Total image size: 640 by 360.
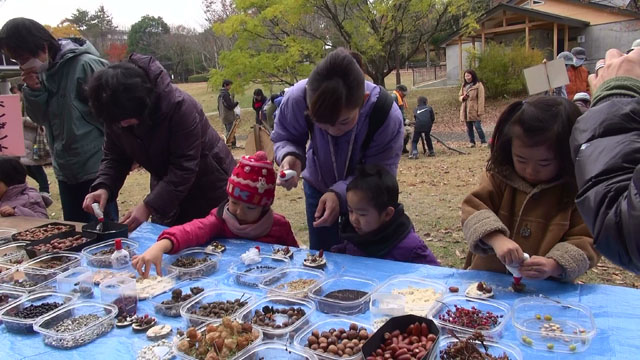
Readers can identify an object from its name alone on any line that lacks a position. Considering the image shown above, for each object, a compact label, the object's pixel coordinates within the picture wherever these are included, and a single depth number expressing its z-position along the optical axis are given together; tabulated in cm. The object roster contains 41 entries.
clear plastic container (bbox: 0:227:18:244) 269
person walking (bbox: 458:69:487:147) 1027
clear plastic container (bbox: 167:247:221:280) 204
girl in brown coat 169
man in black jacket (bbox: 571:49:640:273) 97
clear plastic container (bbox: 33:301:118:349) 155
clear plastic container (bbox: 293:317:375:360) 133
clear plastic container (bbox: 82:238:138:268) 224
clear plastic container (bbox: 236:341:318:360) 135
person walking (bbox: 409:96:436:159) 945
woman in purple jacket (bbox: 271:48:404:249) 195
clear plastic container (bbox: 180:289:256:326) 160
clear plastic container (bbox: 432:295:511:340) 141
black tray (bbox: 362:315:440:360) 122
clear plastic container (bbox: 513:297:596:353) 136
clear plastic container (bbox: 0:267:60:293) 200
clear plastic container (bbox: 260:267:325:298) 176
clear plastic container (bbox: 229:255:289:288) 193
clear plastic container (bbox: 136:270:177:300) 188
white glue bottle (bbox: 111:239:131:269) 219
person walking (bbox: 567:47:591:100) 748
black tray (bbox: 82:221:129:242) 249
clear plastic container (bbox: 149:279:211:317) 171
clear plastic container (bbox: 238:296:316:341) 148
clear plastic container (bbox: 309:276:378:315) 165
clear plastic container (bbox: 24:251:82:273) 216
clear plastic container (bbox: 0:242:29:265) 232
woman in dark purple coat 218
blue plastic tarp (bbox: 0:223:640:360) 137
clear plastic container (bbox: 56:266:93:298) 192
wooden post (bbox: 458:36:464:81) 1828
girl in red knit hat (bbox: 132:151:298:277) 228
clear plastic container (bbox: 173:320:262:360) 137
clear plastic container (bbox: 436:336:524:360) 131
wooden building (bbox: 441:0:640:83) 1708
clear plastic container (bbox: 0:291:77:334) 166
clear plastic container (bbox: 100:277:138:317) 175
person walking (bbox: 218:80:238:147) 1210
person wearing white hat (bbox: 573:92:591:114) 425
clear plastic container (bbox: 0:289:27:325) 184
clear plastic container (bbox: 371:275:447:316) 159
